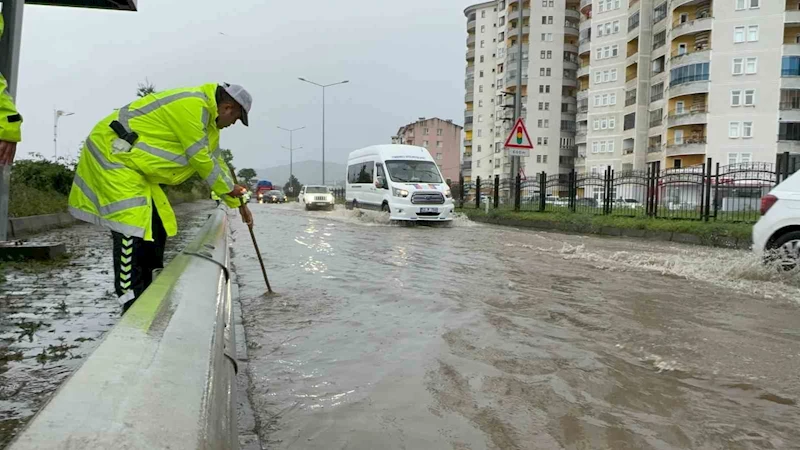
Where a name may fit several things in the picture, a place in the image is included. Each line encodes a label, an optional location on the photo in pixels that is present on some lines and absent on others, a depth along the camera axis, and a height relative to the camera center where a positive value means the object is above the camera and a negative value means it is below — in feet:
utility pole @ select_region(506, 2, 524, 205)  63.37 +9.64
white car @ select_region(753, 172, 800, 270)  22.53 -1.24
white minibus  54.75 +0.63
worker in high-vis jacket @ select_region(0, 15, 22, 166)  11.03 +1.16
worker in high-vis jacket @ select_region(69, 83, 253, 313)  11.23 +0.45
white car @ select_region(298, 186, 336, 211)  102.99 -1.53
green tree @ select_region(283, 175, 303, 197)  221.11 +0.84
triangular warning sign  55.67 +5.29
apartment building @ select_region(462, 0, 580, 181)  236.84 +47.66
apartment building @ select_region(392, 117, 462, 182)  361.30 +32.15
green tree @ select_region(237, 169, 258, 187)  296.42 +7.79
